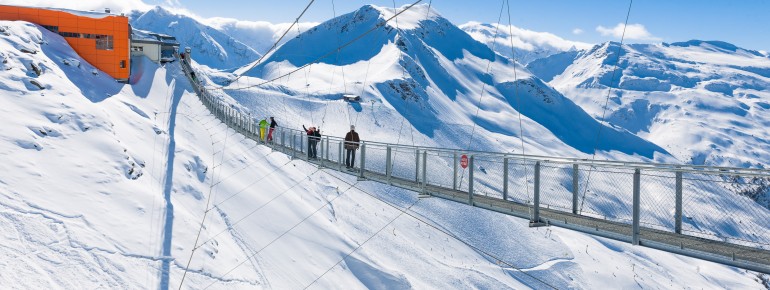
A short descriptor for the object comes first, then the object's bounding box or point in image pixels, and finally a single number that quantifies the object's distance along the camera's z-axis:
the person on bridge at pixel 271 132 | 22.22
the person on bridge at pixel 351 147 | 14.69
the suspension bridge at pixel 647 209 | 6.45
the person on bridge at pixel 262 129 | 23.35
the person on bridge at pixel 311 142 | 17.02
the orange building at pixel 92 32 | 33.66
